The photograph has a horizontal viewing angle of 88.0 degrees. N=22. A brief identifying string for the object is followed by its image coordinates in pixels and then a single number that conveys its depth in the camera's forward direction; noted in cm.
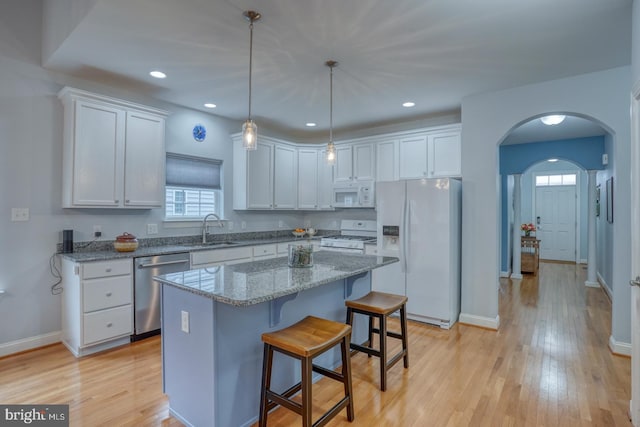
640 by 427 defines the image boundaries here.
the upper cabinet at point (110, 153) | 314
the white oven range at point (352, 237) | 469
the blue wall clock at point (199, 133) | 438
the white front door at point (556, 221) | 822
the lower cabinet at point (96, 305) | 294
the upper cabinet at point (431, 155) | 423
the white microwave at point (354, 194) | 493
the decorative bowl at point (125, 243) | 331
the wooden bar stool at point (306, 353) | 174
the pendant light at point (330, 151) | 298
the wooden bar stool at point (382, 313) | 243
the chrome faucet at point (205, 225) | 433
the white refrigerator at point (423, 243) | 375
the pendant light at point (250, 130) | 227
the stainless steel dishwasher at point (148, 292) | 326
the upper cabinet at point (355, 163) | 498
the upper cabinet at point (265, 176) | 474
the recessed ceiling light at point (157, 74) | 321
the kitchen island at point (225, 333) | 184
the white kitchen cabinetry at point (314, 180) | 547
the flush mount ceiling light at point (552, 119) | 403
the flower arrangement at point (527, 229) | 731
